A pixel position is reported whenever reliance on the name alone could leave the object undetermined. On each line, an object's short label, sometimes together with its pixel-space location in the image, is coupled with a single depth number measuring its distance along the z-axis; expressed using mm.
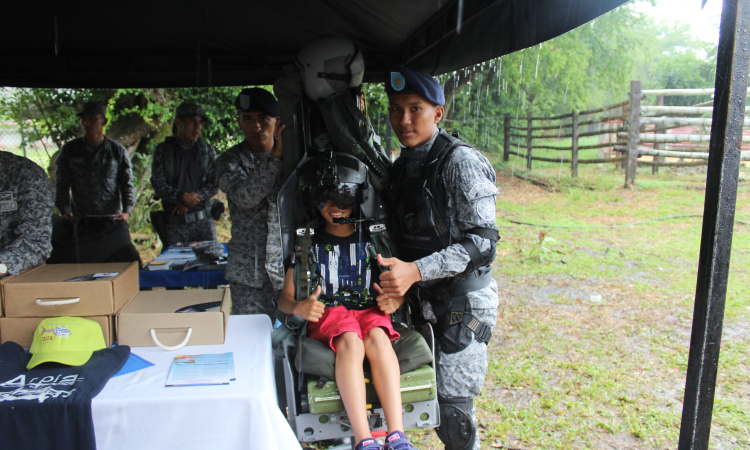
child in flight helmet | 1873
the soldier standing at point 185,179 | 4570
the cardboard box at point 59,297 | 1886
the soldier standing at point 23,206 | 2332
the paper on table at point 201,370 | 1698
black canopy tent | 2709
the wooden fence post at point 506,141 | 14578
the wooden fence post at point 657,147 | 11375
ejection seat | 1939
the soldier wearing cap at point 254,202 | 2613
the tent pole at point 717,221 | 1770
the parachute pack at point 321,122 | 2385
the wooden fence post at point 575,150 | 12259
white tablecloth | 1574
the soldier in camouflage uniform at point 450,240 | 2066
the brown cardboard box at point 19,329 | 1884
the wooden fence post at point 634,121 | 10688
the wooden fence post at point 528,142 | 14003
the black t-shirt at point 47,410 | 1492
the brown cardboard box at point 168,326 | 1972
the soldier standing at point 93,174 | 5090
